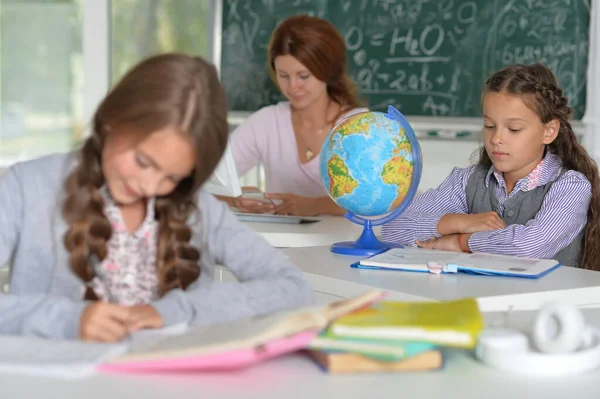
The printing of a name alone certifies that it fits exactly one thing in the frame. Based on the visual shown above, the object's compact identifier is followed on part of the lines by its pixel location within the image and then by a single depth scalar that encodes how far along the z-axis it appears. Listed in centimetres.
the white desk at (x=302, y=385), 170
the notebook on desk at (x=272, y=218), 318
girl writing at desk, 199
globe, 270
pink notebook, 177
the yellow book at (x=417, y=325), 184
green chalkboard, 408
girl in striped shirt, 283
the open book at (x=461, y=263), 253
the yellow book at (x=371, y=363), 185
